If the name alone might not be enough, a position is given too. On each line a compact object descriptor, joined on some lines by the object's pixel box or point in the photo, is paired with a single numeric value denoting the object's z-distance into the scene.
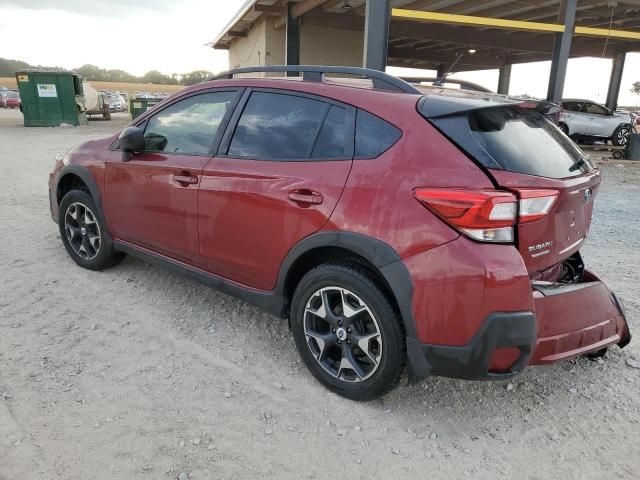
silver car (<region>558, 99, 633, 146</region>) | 15.40
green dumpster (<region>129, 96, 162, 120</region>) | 22.27
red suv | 2.12
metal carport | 9.11
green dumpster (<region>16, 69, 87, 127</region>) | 19.58
